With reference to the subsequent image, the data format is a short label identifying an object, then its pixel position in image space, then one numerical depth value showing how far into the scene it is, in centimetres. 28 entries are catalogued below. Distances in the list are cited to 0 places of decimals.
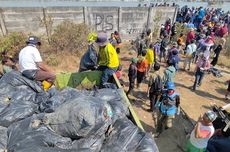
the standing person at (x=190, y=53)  849
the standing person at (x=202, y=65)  698
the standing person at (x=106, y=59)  443
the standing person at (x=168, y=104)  452
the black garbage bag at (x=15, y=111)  282
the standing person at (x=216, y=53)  909
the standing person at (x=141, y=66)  653
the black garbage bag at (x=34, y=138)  227
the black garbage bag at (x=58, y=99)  306
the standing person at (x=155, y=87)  555
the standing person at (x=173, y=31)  1237
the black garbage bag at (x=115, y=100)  321
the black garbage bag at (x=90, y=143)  247
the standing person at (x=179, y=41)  926
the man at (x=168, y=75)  561
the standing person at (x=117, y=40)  953
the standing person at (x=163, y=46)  913
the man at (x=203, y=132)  359
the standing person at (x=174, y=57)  666
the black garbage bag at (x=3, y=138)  238
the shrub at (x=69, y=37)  970
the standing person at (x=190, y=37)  964
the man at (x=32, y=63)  390
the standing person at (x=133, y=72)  622
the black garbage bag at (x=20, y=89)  333
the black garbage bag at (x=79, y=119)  250
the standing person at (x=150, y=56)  693
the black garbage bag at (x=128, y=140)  258
